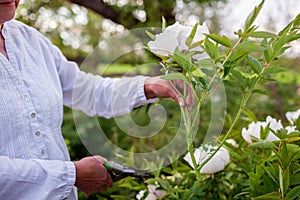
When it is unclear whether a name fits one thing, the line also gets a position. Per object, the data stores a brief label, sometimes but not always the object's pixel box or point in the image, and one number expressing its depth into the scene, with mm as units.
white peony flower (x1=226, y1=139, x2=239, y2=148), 1175
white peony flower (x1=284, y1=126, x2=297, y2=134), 934
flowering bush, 735
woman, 878
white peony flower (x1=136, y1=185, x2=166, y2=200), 1072
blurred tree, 2502
